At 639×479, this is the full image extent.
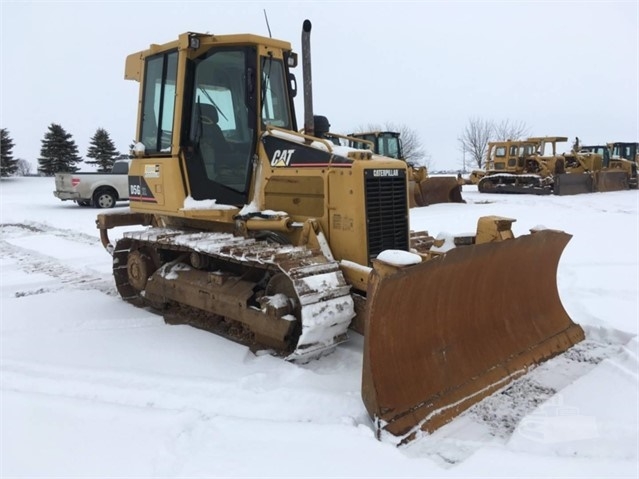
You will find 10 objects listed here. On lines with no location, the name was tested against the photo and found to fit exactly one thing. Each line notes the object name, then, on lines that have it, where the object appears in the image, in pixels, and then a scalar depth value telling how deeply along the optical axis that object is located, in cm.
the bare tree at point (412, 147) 6601
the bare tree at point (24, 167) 6529
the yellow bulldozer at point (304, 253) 378
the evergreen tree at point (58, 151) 4475
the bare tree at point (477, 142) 6397
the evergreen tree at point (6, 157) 4312
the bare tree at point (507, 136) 6415
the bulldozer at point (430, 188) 1828
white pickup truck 1811
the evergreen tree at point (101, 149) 4831
